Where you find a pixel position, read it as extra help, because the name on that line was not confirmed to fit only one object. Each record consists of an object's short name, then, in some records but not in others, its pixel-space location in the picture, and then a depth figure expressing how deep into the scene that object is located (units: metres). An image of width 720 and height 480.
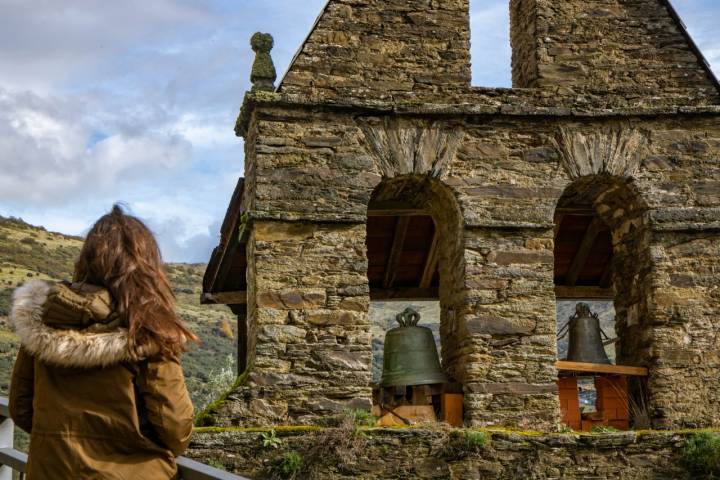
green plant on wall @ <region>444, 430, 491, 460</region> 8.49
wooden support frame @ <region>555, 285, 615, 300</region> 12.95
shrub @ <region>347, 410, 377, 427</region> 8.63
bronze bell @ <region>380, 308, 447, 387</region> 9.30
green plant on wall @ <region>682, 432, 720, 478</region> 8.54
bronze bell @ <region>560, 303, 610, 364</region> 10.11
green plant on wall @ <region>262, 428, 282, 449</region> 8.33
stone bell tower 8.94
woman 3.44
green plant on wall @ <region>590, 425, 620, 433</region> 8.89
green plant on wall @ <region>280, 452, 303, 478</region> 8.26
